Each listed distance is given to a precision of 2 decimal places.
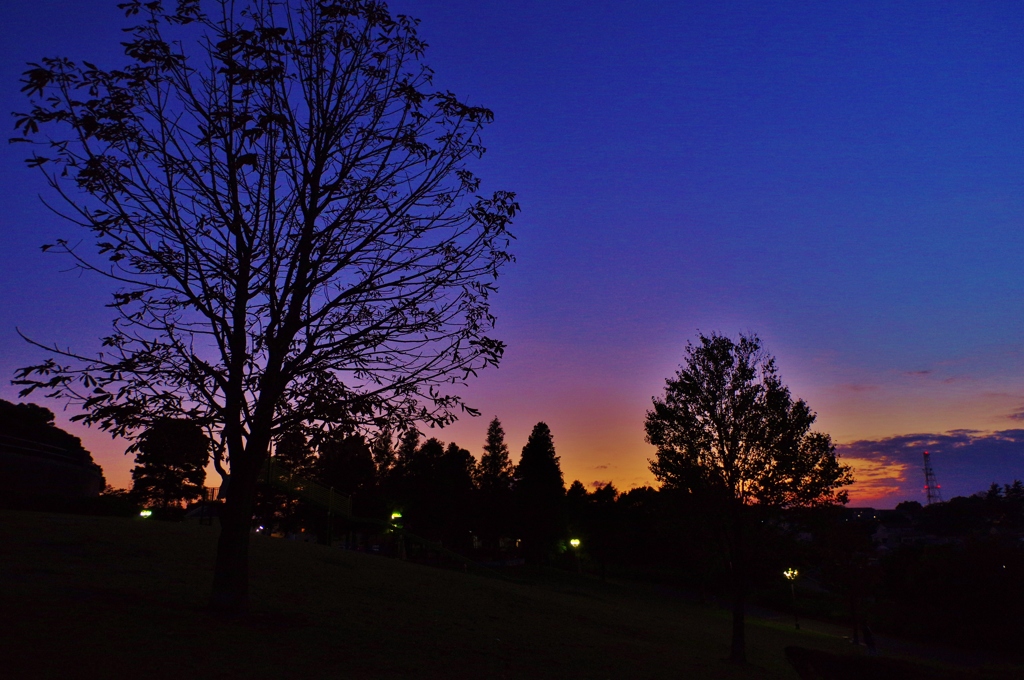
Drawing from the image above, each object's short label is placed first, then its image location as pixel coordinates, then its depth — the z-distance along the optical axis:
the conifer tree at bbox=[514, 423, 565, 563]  74.00
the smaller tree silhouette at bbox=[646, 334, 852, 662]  22.97
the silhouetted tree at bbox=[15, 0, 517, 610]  10.55
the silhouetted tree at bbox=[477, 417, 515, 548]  73.44
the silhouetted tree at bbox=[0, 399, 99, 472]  29.31
